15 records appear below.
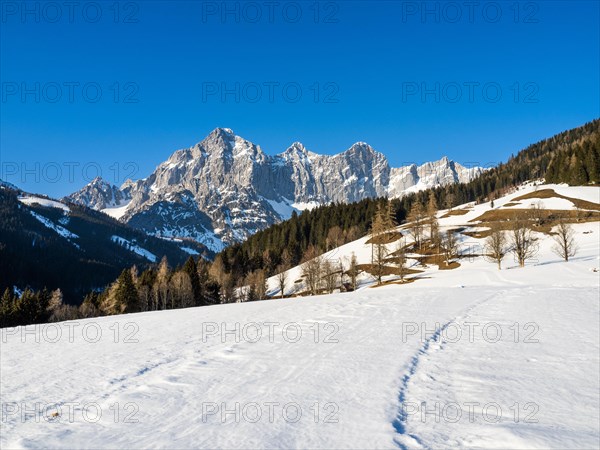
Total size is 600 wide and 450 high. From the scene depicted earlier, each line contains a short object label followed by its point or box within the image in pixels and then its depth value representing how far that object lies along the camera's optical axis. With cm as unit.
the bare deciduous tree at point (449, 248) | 8819
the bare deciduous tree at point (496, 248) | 7125
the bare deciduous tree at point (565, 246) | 6853
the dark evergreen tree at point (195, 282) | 8644
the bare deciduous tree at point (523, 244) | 7119
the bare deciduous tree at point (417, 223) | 10619
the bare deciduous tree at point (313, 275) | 8100
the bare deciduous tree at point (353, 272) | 7740
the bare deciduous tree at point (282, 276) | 8738
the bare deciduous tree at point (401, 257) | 7139
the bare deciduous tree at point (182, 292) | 8331
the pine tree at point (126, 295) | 7256
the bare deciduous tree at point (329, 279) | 7731
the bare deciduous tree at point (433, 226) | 10044
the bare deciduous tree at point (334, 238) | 13651
